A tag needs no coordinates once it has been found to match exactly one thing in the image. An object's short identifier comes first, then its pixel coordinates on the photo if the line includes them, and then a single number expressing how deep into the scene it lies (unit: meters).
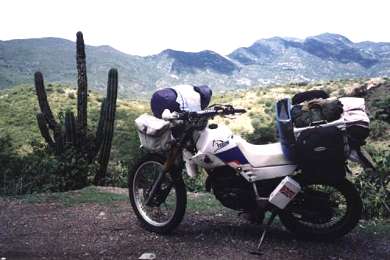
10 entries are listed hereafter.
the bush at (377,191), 6.71
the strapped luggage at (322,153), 4.73
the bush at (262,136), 27.27
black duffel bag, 4.78
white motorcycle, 5.07
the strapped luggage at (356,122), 4.74
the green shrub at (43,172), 9.82
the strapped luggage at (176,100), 5.37
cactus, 11.98
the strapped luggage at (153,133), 5.33
